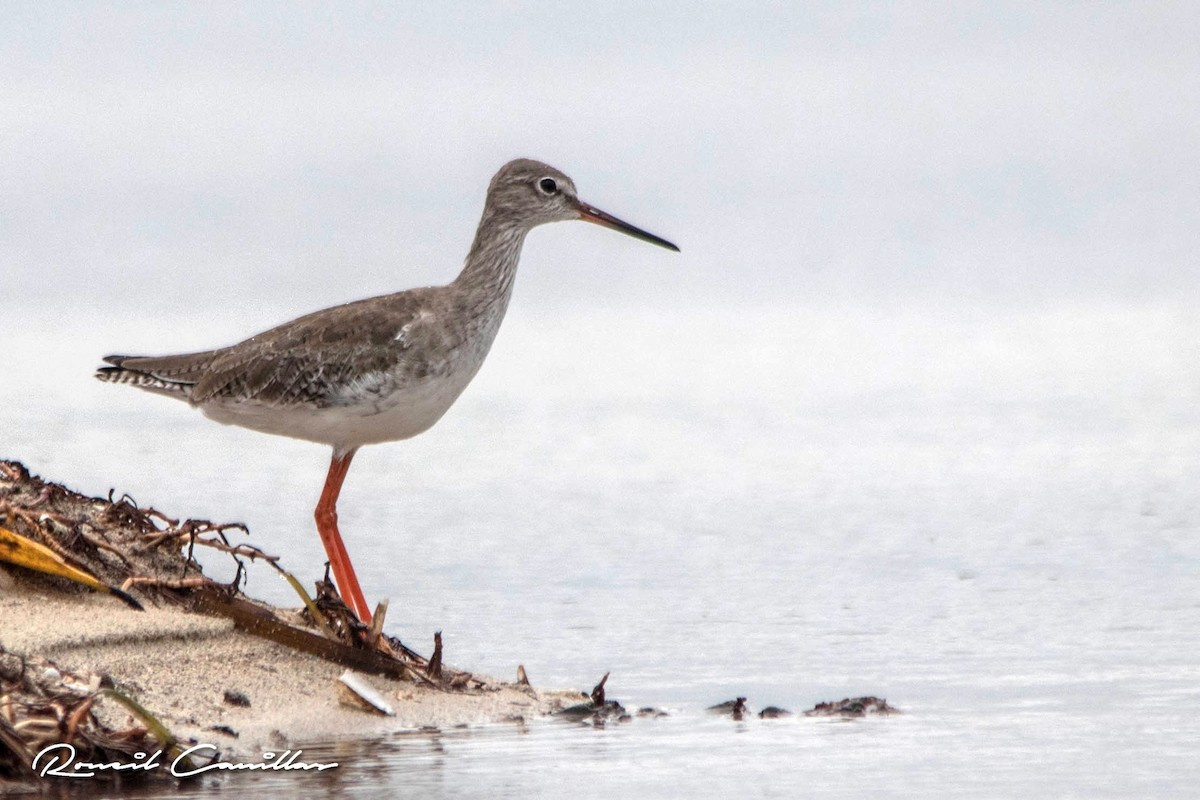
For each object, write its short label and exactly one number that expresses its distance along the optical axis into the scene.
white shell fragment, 12.12
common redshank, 15.59
